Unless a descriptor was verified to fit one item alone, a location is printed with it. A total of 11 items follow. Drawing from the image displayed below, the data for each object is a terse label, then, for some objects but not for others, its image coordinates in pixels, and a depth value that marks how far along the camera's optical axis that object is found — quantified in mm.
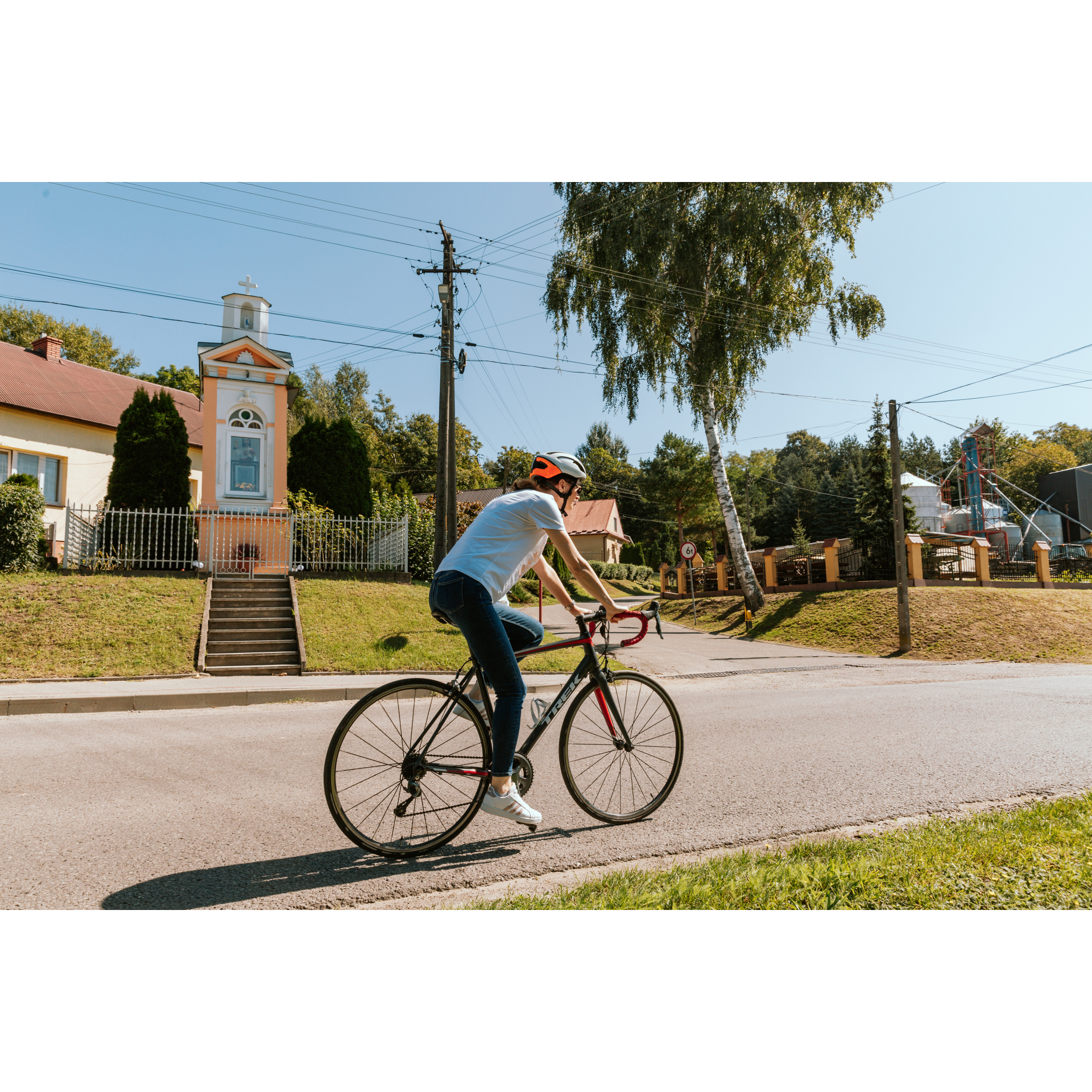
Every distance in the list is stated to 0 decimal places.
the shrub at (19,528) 15078
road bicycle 3518
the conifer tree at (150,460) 18047
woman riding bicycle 3533
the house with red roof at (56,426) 23781
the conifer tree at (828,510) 67375
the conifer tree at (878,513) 25453
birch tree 22156
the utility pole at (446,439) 16297
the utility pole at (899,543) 19484
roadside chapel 18531
